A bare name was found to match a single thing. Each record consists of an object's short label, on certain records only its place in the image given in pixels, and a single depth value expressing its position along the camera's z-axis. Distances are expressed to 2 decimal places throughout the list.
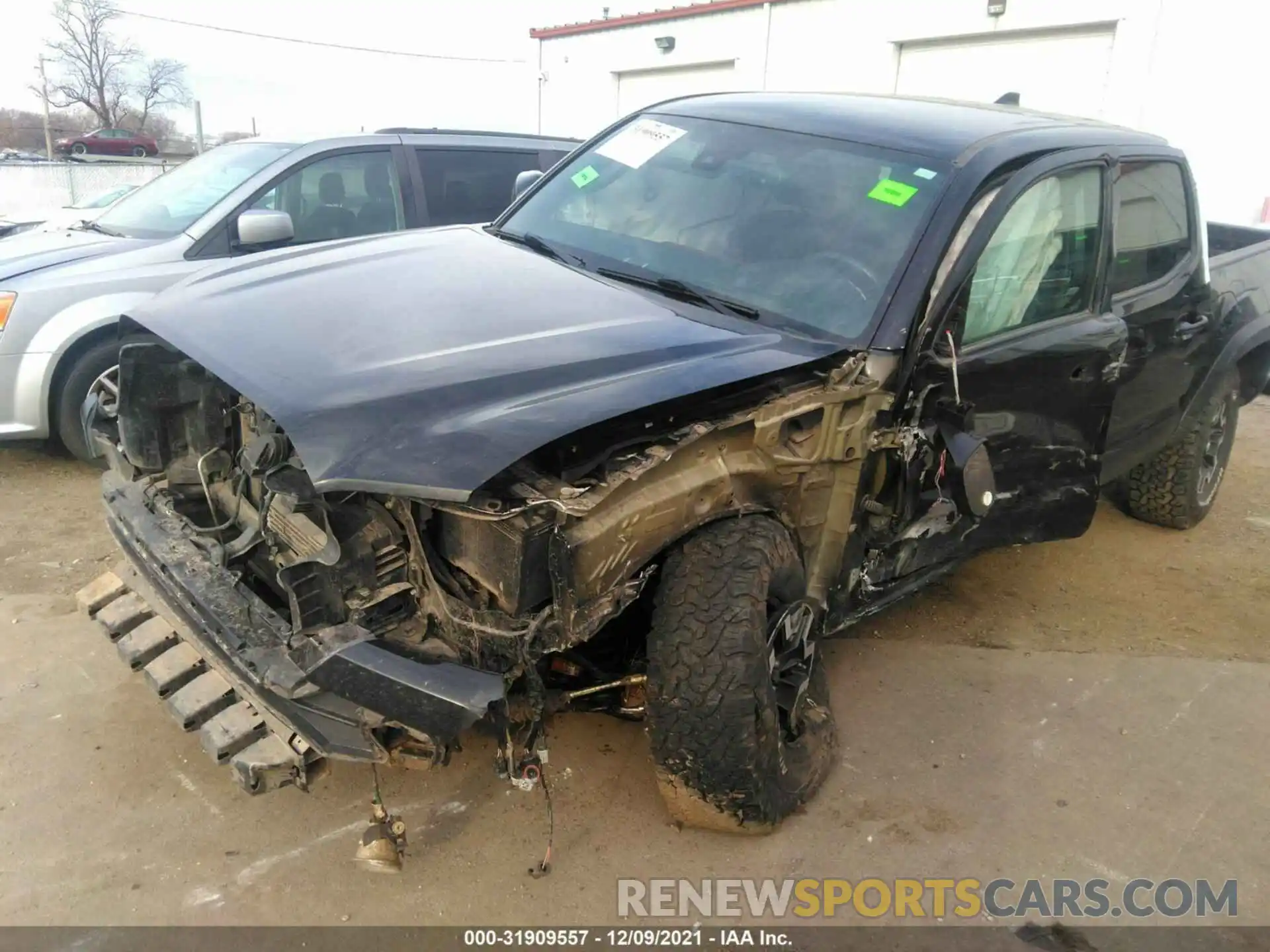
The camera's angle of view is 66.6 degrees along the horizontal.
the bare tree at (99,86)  46.06
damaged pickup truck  2.16
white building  9.88
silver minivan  4.51
